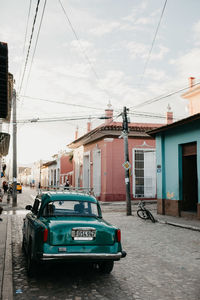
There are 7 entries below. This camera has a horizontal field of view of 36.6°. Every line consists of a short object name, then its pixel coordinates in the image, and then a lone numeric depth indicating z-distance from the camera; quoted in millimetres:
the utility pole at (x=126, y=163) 15828
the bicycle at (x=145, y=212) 13203
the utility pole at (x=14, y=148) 21645
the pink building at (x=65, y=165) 48388
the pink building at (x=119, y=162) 25000
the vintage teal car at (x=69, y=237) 4691
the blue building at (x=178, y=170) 14133
